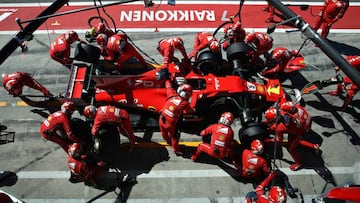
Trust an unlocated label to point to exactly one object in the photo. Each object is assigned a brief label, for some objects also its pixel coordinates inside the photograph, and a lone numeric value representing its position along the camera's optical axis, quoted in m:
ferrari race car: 9.16
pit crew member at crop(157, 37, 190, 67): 9.70
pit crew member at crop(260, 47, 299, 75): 9.98
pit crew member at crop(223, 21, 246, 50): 10.07
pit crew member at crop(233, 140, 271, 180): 7.91
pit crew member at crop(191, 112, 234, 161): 7.95
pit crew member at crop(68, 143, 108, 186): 7.66
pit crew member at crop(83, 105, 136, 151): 8.14
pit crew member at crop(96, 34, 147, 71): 9.73
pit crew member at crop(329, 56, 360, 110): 9.43
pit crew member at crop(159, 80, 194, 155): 8.23
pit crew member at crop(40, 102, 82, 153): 8.14
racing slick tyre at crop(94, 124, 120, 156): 8.39
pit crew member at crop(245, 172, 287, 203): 6.97
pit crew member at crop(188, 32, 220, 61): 9.80
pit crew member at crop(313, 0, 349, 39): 10.89
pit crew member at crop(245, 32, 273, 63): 10.00
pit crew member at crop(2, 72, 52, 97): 9.60
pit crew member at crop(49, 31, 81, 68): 9.98
